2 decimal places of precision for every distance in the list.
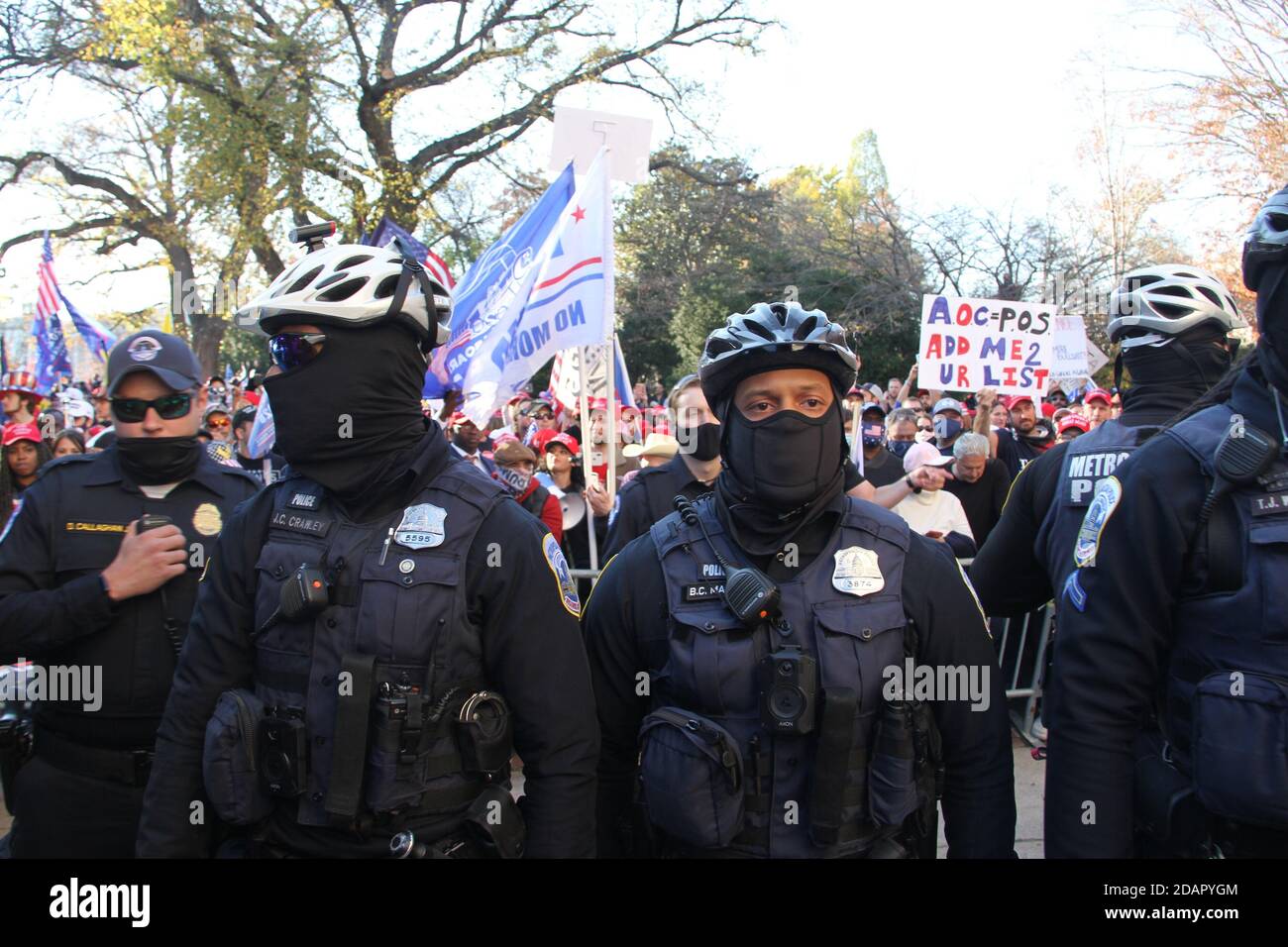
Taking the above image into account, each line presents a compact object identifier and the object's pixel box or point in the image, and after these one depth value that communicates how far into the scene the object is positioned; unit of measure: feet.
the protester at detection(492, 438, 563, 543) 21.20
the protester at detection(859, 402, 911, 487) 24.77
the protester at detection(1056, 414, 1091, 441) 27.94
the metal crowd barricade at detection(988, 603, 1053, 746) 20.76
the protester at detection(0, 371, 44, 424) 27.99
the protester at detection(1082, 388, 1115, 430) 30.37
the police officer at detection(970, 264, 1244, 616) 10.27
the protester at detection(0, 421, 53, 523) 20.51
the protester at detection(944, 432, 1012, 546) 22.82
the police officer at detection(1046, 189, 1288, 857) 6.12
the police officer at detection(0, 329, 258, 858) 9.64
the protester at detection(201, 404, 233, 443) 35.22
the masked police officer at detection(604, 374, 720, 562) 14.19
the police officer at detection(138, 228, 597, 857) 7.20
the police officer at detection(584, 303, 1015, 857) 7.00
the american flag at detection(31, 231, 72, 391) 47.83
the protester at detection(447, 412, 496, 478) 28.32
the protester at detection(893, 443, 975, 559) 20.77
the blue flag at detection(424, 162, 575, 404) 22.86
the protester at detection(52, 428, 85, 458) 26.40
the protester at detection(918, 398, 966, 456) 30.99
